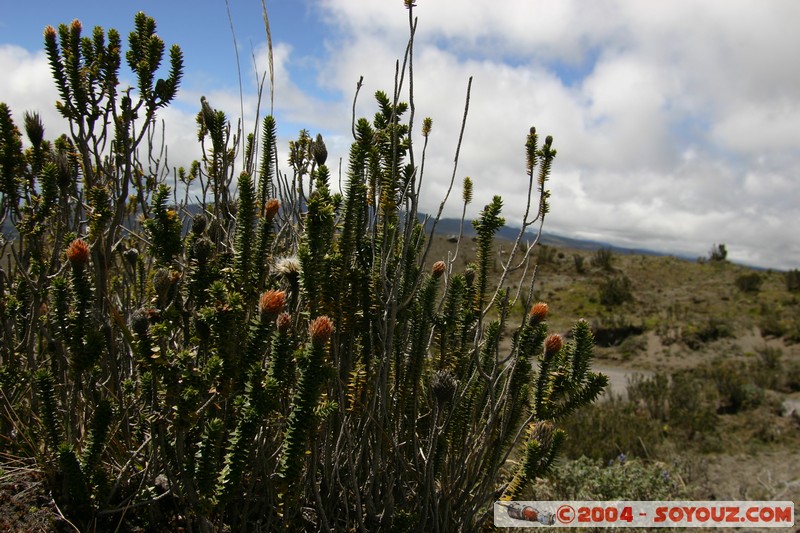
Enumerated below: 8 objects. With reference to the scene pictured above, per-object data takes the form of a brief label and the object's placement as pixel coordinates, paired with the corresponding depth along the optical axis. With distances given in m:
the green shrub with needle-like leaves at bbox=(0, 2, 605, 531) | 1.48
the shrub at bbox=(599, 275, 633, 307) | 16.75
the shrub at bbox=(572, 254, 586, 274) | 21.34
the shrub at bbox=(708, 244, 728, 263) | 24.34
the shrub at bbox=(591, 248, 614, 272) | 21.89
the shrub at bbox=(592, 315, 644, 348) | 14.12
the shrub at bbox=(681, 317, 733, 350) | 13.20
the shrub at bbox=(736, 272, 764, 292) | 17.62
